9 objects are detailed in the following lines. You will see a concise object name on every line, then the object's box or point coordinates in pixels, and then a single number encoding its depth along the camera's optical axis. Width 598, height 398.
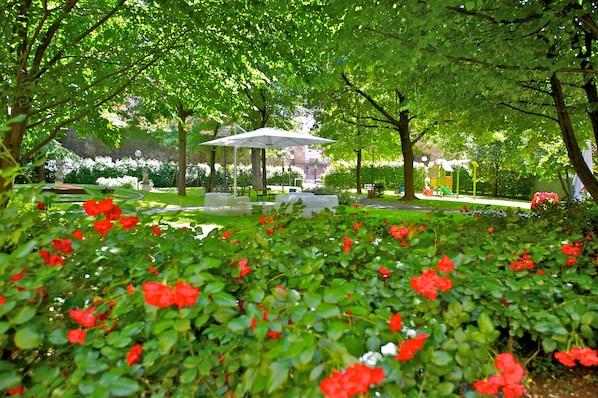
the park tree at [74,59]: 4.49
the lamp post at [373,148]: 20.96
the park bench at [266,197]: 13.54
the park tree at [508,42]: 3.40
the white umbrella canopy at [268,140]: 11.64
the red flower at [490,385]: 1.06
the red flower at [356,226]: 2.74
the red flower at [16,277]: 1.13
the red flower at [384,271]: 1.79
